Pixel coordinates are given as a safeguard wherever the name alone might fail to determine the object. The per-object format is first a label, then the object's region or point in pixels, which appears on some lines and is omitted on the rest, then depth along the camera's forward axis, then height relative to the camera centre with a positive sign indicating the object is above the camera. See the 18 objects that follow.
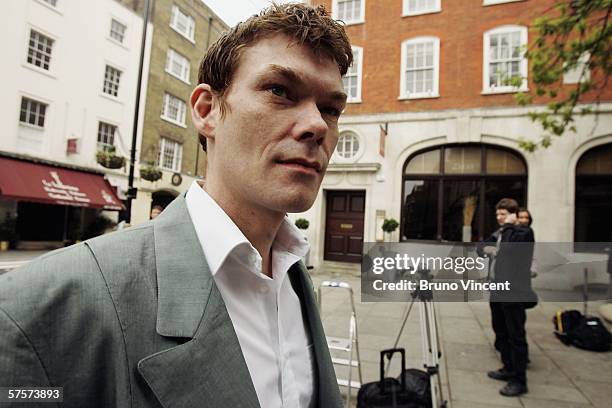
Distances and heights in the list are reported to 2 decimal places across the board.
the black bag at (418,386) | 3.19 -1.52
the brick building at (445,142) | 11.48 +3.15
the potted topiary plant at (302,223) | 13.32 -0.08
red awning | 13.56 +0.90
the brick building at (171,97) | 19.77 +6.99
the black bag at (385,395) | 3.14 -1.54
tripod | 3.13 -0.97
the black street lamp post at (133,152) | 11.17 +2.14
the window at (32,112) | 14.72 +4.00
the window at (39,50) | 14.84 +6.70
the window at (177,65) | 21.36 +9.32
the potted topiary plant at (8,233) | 13.99 -1.17
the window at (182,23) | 21.36 +11.92
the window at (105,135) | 17.66 +3.83
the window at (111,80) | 17.95 +6.69
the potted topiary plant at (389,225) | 12.19 +0.02
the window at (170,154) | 20.89 +3.60
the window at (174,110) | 21.16 +6.43
